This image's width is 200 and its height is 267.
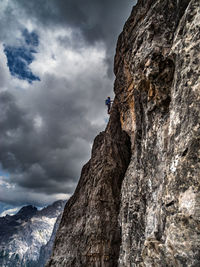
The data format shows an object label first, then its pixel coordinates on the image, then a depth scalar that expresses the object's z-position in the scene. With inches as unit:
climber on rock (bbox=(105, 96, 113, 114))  1424.6
